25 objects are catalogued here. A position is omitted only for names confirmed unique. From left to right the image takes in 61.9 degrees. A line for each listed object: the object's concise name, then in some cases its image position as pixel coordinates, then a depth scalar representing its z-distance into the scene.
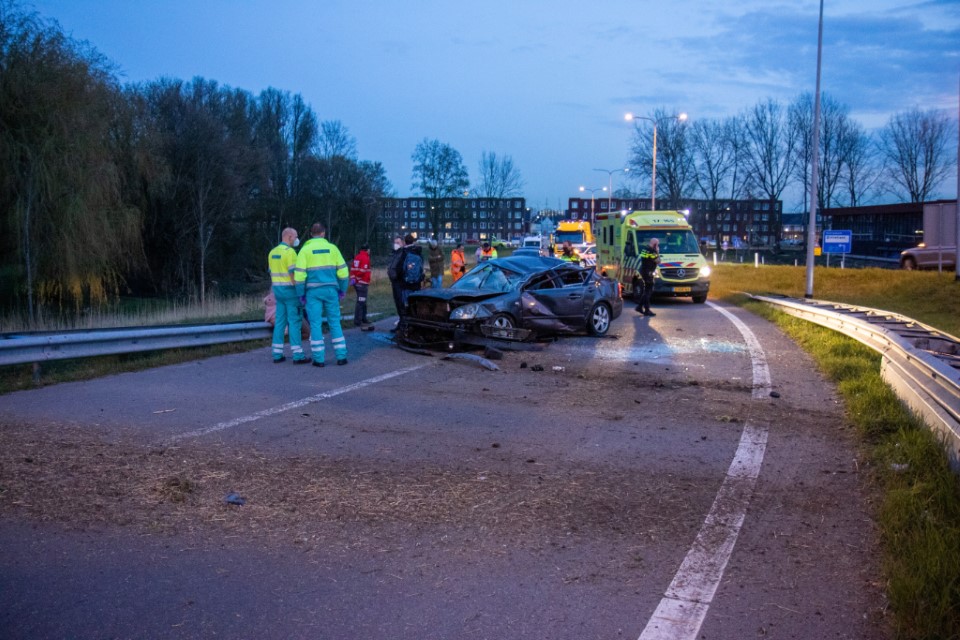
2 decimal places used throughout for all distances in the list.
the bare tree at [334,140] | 58.19
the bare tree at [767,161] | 67.81
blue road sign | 34.09
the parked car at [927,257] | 33.55
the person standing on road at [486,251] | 25.96
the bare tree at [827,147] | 63.78
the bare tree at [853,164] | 64.00
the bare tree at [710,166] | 70.25
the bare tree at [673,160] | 70.25
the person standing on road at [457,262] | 24.36
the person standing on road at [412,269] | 15.09
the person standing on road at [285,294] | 10.65
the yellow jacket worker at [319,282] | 10.43
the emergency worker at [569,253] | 25.10
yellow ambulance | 22.81
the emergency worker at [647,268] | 18.75
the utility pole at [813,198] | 22.62
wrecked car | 12.23
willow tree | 20.70
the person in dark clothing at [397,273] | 15.16
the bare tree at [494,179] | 92.19
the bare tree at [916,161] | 60.47
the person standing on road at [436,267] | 22.20
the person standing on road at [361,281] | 15.77
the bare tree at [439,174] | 76.31
